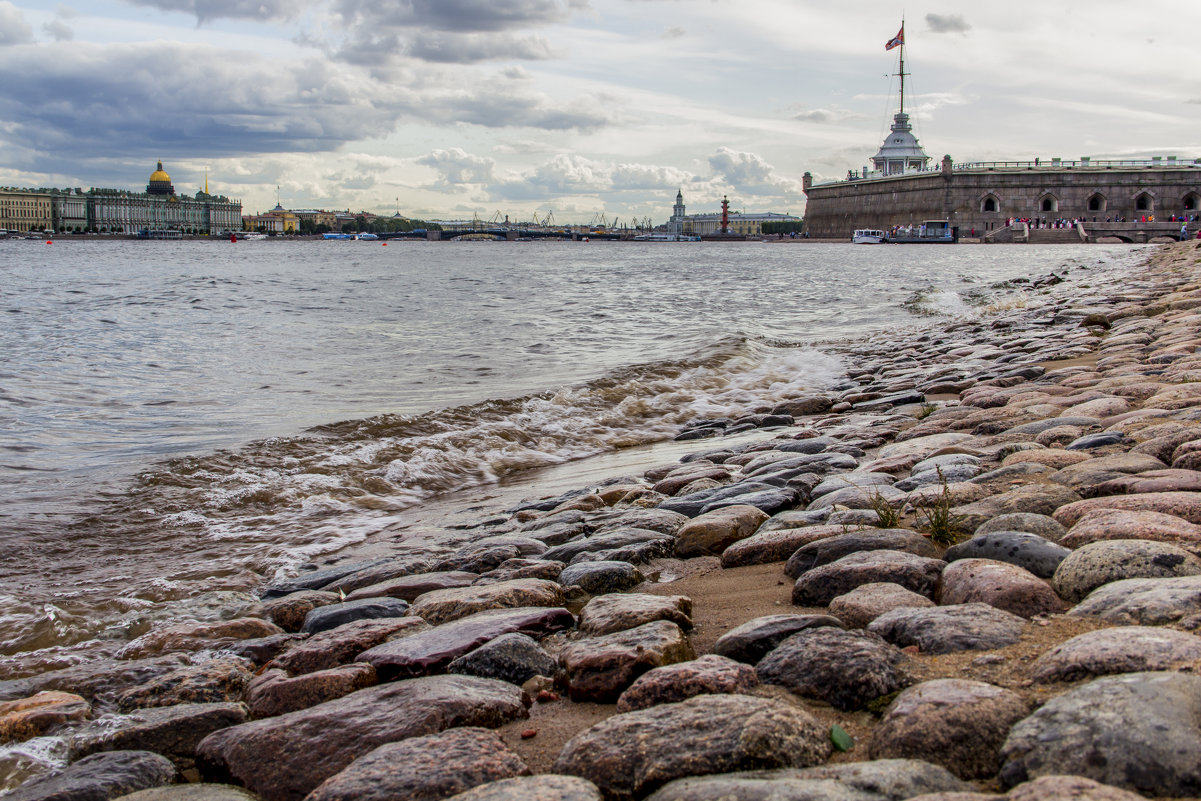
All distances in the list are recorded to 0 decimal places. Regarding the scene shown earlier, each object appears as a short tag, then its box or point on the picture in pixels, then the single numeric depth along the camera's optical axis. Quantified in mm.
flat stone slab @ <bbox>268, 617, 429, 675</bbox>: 2783
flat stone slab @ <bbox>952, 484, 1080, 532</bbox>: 3045
